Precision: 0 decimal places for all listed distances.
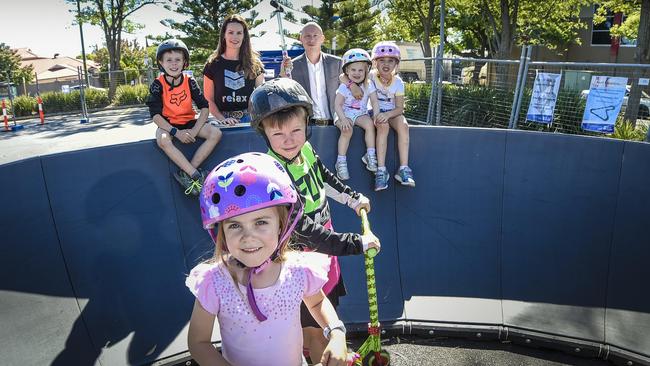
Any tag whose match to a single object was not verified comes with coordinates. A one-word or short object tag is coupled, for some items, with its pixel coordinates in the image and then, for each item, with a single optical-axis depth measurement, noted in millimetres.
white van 38438
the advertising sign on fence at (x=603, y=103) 6691
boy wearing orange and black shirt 4344
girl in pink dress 1874
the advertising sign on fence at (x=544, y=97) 7461
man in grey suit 5512
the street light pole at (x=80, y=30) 32138
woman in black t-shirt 5031
